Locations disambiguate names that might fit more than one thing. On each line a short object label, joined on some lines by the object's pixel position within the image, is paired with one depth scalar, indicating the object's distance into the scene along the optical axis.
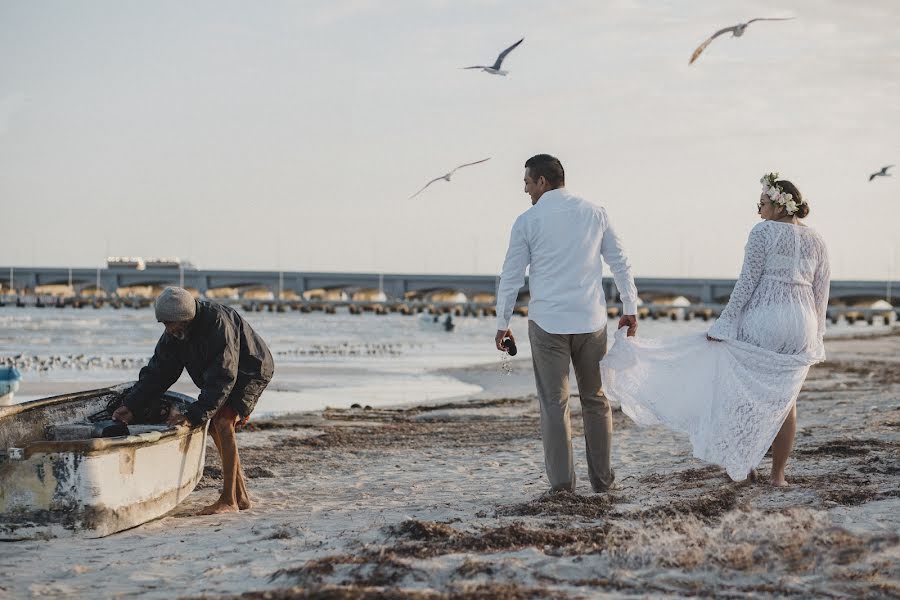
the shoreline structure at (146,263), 146.75
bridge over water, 111.62
